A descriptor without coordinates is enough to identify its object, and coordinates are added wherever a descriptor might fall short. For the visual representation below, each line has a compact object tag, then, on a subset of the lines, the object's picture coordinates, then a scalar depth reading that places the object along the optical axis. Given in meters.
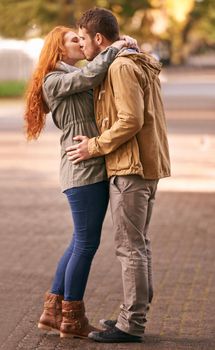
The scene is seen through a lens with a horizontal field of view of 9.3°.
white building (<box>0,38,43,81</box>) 51.50
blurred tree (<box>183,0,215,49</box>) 92.04
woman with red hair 7.07
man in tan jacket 6.92
